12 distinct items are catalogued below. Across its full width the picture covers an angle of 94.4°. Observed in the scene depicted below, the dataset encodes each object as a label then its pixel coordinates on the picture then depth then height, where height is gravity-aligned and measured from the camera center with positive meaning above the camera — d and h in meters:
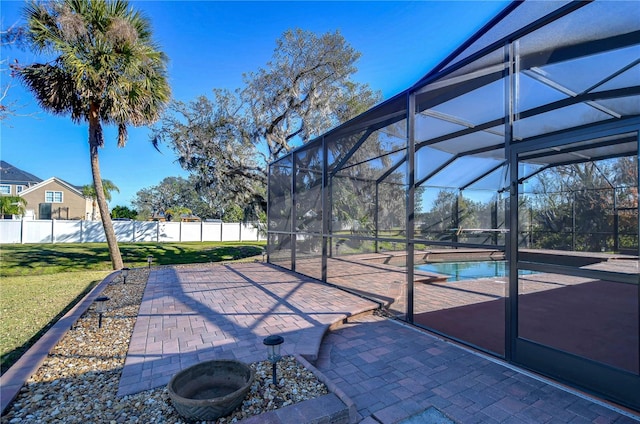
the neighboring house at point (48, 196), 27.23 +1.99
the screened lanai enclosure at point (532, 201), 2.64 +0.26
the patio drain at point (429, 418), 2.17 -1.47
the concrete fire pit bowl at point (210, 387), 1.96 -1.27
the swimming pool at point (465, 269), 6.56 -1.17
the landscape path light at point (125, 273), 6.52 -1.22
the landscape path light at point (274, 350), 2.46 -1.09
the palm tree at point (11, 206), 22.72 +0.88
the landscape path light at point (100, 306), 3.88 -1.16
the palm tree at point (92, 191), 30.17 +2.75
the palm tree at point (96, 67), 7.40 +4.07
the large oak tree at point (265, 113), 12.19 +4.54
